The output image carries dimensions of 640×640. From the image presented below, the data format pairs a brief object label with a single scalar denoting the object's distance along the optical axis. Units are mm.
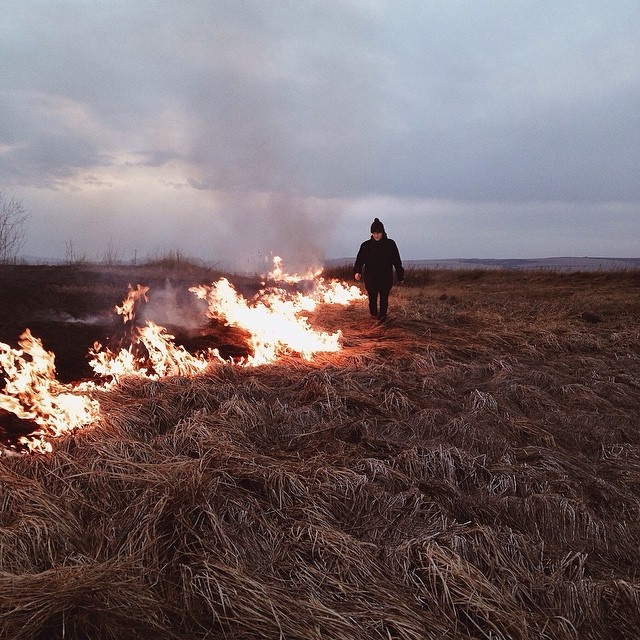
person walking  9555
